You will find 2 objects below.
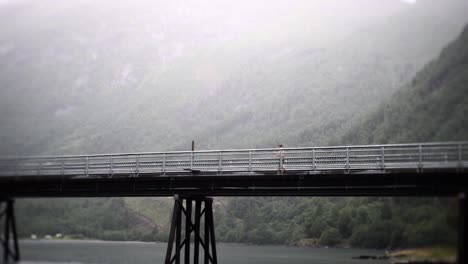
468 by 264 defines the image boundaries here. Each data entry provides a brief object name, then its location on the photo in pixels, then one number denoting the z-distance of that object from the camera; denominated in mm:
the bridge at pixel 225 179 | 44500
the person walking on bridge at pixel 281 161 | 48594
